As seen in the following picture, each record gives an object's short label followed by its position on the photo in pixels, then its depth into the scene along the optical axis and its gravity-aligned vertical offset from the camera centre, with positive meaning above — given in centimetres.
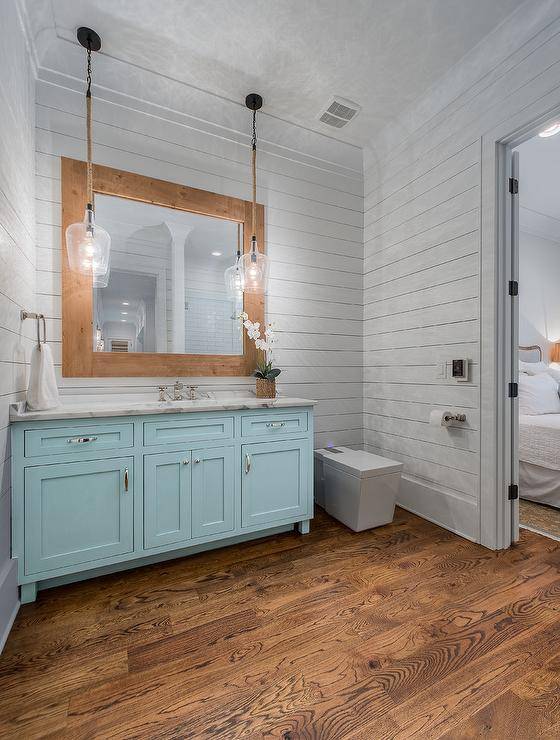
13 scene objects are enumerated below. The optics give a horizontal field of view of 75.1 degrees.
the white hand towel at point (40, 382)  184 -8
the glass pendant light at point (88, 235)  206 +77
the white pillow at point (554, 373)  386 -4
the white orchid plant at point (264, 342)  269 +20
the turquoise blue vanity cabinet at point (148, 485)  173 -64
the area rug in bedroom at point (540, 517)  247 -108
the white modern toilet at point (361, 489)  244 -84
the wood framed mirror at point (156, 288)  232 +55
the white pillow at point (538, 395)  343 -25
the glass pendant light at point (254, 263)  253 +74
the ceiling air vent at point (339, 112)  259 +189
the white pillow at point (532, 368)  383 +1
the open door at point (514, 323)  221 +28
